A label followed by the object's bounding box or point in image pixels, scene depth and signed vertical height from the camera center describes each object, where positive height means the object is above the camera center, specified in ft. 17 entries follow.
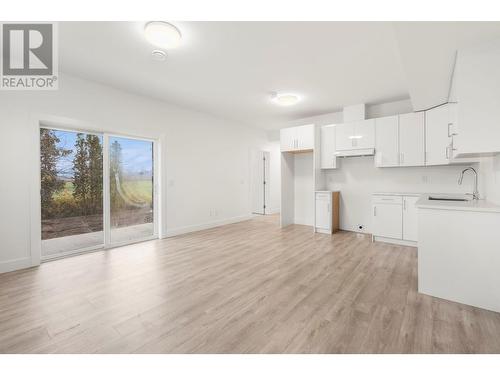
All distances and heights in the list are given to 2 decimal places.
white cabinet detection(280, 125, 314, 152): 17.38 +3.79
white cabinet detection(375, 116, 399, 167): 14.32 +2.84
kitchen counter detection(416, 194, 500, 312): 6.87 -2.13
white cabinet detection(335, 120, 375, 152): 15.19 +3.49
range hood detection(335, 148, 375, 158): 15.18 +2.31
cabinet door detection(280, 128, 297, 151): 18.34 +3.88
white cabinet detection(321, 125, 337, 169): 16.87 +2.88
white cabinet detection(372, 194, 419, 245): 13.33 -1.97
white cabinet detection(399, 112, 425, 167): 13.48 +2.81
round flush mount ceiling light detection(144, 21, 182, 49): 7.55 +5.19
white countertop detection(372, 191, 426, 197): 13.38 -0.48
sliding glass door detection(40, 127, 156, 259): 12.07 -0.22
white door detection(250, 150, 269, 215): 24.63 +0.50
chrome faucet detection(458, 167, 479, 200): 10.05 -0.46
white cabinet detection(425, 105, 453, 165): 12.59 +2.85
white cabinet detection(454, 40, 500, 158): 6.89 +2.71
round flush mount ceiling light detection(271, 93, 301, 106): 14.08 +5.50
